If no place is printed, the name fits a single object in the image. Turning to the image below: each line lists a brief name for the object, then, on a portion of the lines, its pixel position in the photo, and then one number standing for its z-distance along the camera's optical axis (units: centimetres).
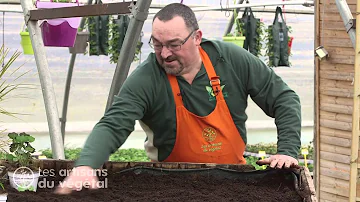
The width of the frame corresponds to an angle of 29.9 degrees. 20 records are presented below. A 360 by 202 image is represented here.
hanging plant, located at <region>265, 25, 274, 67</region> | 659
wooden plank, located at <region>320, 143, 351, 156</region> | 513
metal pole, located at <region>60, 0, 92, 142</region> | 709
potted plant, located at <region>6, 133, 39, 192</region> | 257
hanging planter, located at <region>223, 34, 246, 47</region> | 579
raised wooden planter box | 242
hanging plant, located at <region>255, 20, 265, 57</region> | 648
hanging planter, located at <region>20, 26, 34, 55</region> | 546
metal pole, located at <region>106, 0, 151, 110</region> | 352
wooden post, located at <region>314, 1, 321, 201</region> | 529
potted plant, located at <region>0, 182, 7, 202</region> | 242
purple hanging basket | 462
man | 271
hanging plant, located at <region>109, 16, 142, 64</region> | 605
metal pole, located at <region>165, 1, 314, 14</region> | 604
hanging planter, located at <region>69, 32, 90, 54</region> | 602
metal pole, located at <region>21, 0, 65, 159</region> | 377
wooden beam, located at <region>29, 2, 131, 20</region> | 351
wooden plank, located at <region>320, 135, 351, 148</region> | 513
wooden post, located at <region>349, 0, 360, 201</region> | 385
